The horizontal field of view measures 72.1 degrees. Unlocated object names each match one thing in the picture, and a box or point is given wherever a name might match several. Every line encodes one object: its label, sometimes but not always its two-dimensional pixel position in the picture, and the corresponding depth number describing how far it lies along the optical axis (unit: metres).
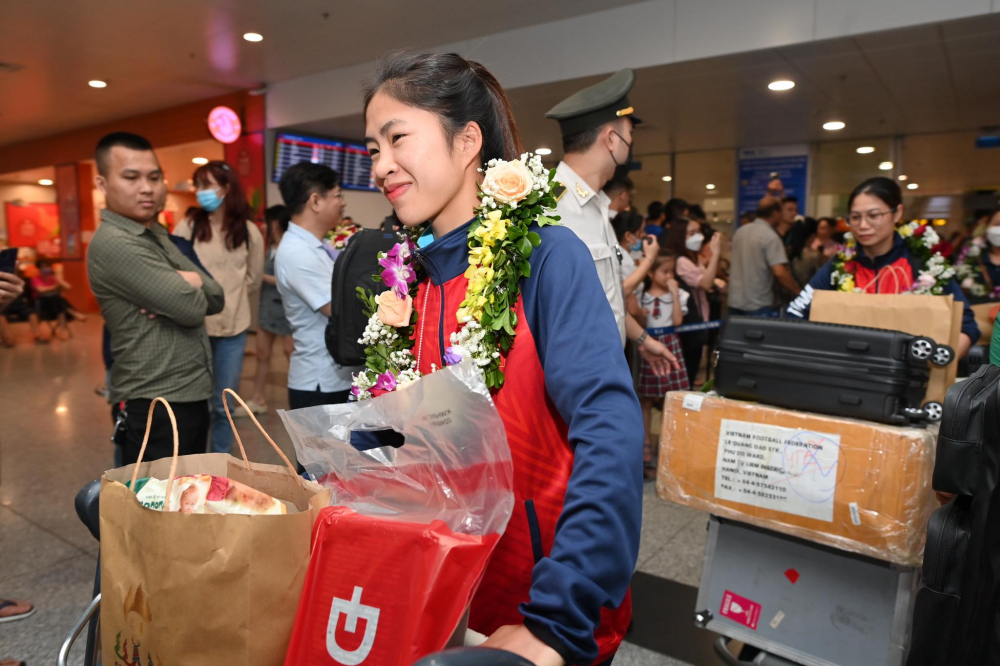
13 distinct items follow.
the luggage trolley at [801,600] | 2.00
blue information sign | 9.73
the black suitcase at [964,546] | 1.25
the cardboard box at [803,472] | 1.81
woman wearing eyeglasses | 2.56
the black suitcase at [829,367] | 1.89
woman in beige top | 3.97
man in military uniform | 2.42
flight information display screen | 9.23
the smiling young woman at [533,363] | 0.83
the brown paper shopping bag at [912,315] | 2.10
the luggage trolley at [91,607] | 1.17
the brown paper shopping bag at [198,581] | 0.81
